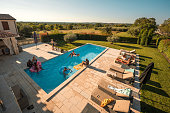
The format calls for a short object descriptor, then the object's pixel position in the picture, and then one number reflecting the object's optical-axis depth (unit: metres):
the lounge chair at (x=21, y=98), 5.09
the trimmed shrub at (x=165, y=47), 13.53
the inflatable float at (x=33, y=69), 10.16
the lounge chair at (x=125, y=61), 10.95
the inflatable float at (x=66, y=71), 11.10
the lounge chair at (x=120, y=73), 8.02
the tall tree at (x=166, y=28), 33.92
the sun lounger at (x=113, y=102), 4.75
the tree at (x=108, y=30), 28.60
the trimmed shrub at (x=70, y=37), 22.03
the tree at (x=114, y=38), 21.56
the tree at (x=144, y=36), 19.73
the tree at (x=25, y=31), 31.99
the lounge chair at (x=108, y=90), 5.67
